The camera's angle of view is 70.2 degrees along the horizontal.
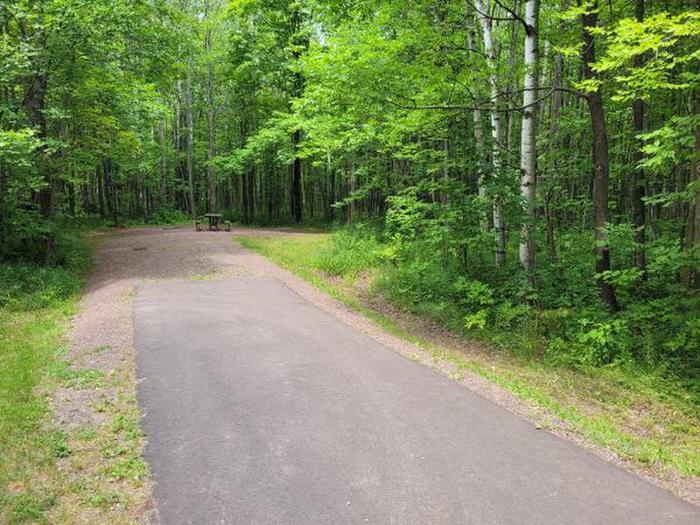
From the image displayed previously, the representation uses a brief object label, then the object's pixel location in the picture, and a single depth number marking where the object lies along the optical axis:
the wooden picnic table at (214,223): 22.80
